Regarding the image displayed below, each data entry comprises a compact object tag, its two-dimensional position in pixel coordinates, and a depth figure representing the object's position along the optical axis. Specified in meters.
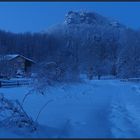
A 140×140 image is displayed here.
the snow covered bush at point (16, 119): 9.69
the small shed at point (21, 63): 62.88
